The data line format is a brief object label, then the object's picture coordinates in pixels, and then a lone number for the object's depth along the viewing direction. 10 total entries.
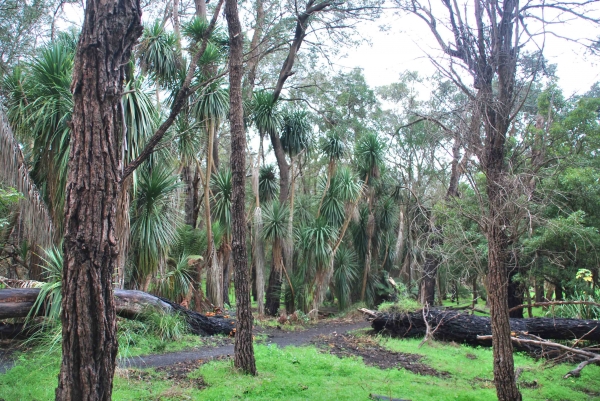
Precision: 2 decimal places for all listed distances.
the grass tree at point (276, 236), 14.15
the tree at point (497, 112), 5.03
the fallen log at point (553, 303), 5.44
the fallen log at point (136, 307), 6.67
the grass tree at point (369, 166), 17.33
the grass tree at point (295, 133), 15.92
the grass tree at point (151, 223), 10.05
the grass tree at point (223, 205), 13.75
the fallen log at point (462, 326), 9.65
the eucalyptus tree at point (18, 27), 15.55
